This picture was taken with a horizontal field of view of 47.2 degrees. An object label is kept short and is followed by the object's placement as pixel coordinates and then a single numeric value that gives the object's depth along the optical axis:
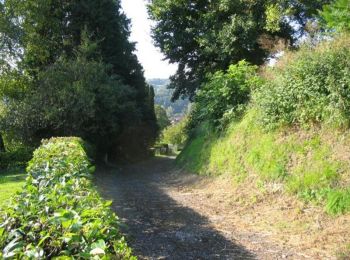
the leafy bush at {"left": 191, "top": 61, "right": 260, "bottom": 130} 13.90
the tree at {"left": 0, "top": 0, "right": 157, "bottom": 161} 19.66
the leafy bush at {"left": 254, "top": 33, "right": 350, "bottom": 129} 8.47
